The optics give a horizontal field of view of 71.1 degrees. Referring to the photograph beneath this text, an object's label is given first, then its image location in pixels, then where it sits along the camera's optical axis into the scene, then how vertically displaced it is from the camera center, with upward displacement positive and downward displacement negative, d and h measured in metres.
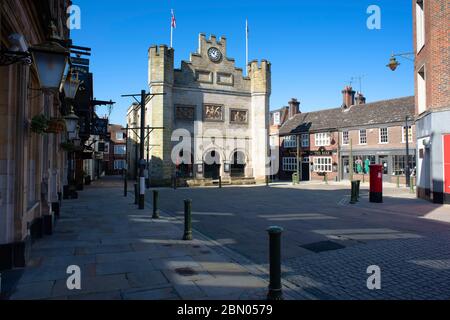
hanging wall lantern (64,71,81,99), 9.05 +2.35
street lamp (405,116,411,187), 27.54 -0.54
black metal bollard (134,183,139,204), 15.06 -1.33
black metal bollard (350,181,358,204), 14.85 -1.50
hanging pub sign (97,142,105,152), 38.47 +2.50
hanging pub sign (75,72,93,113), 16.68 +3.92
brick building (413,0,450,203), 13.74 +2.86
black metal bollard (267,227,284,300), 4.15 -1.36
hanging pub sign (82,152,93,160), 22.05 +0.89
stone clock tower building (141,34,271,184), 28.45 +4.99
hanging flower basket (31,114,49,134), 5.84 +0.83
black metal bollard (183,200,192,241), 7.69 -1.42
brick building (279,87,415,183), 30.94 +2.92
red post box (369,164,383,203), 14.94 -0.90
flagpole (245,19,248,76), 34.06 +12.95
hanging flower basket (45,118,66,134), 6.37 +0.86
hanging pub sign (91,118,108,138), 24.08 +3.31
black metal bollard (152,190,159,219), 10.92 -1.46
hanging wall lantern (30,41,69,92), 4.51 +1.53
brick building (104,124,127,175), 57.34 +1.85
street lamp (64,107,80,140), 10.71 +1.60
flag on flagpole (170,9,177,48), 30.95 +14.24
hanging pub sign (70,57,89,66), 17.17 +5.83
